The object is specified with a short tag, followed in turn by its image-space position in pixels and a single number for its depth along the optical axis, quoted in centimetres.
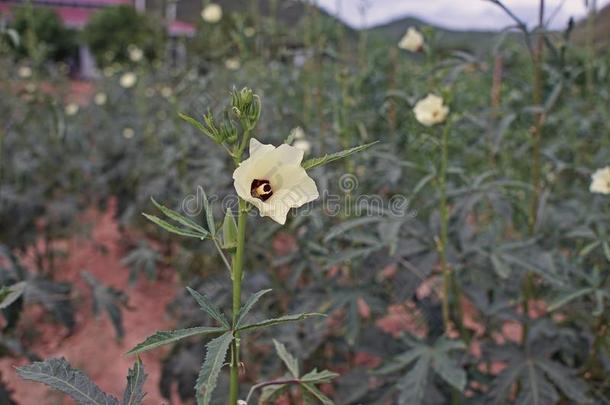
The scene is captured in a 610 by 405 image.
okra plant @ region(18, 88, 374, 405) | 87
